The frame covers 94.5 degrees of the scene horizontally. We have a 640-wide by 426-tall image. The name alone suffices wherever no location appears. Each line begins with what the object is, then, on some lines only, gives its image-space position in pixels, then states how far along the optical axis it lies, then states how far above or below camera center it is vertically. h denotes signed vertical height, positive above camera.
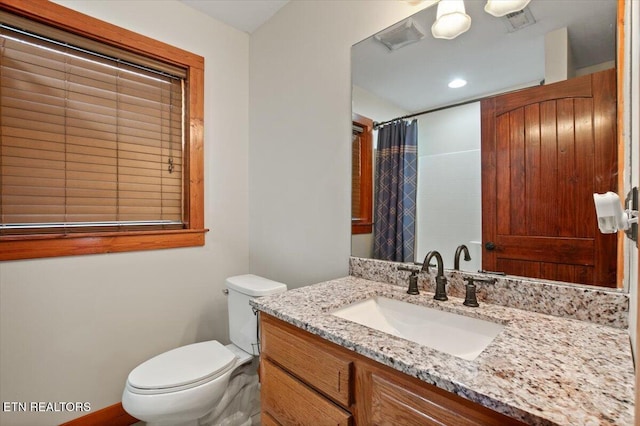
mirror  0.92 +0.50
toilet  1.24 -0.73
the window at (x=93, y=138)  1.40 +0.41
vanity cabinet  0.59 -0.44
